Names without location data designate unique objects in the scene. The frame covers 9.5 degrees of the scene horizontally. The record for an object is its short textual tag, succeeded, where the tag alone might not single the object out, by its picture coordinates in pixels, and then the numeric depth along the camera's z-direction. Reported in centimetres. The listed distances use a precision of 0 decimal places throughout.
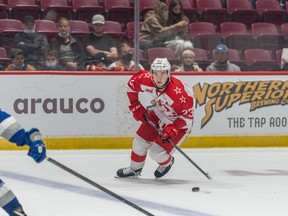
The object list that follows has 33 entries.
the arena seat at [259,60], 1867
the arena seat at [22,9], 1795
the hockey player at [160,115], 1383
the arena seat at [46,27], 1797
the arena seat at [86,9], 1824
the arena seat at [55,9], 1810
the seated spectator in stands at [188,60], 1848
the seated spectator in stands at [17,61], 1768
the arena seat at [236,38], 1871
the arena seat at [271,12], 1920
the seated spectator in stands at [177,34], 1850
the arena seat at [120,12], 1836
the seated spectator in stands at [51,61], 1787
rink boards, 1777
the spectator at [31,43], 1774
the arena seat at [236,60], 1871
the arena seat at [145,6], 1836
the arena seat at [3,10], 1775
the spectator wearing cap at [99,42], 1813
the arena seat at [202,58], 1858
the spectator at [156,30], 1844
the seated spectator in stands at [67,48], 1795
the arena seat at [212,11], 1908
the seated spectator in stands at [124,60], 1827
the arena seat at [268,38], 1879
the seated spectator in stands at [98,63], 1812
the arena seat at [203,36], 1856
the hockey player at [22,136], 925
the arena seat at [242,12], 1931
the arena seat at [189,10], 1884
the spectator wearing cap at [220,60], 1859
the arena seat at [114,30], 1829
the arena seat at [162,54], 1838
